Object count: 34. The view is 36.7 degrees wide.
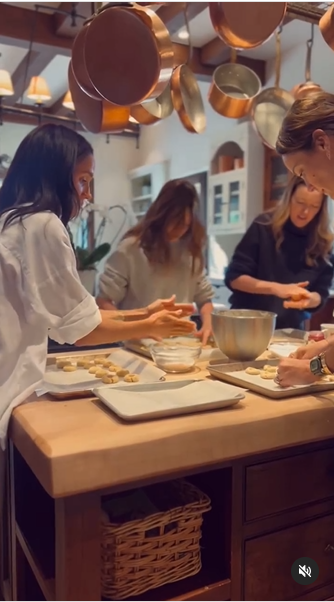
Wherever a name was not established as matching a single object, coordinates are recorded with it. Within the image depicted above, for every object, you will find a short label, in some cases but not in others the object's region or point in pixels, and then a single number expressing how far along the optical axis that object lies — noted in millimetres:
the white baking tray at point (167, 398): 872
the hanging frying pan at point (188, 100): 1684
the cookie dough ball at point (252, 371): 1161
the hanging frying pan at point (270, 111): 1904
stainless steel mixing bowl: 1284
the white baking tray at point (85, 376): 1068
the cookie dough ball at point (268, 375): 1117
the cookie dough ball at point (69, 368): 1234
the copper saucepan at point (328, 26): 1358
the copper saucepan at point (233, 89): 1884
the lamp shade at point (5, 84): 3037
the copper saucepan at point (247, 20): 1378
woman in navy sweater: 2100
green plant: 2867
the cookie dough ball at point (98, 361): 1317
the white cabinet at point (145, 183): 5699
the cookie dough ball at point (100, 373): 1181
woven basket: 864
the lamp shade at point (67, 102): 3309
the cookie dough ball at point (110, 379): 1128
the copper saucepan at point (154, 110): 1670
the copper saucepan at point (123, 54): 1247
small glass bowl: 1248
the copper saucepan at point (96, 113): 1564
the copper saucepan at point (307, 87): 1797
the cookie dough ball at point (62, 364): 1279
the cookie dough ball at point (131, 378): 1145
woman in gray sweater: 1992
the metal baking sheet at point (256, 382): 1024
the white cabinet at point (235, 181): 3934
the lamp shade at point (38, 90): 3422
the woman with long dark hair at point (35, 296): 1019
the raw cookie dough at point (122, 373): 1204
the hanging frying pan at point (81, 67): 1398
